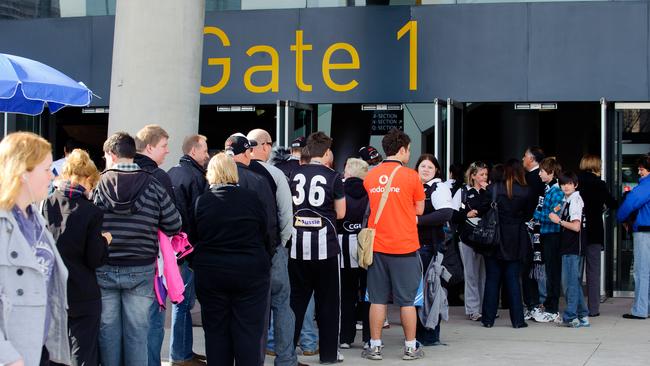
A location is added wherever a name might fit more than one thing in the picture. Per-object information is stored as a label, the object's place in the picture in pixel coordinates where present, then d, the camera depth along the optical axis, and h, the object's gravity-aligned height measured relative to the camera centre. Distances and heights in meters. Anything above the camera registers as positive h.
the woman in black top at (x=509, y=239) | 10.23 +0.06
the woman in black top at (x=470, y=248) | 10.62 -0.04
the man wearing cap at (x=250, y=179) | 7.25 +0.42
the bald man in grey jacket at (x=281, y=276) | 7.52 -0.28
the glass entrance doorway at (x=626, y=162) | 12.89 +1.12
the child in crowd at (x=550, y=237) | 10.66 +0.09
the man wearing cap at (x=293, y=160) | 8.91 +0.70
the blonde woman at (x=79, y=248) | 5.75 -0.09
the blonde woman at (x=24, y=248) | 4.13 -0.07
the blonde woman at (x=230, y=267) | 6.54 -0.19
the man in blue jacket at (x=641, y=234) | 11.02 +0.15
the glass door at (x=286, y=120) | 12.80 +1.50
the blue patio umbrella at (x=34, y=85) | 8.45 +1.27
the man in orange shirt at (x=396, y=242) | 8.38 +0.00
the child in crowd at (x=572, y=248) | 10.43 -0.02
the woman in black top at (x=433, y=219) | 8.90 +0.21
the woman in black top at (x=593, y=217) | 10.94 +0.32
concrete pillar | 10.55 +1.72
